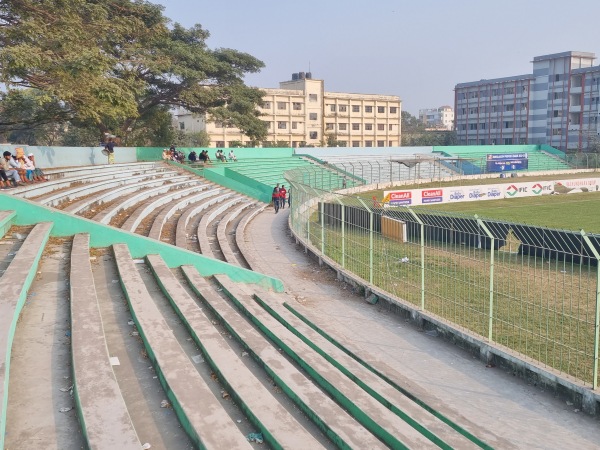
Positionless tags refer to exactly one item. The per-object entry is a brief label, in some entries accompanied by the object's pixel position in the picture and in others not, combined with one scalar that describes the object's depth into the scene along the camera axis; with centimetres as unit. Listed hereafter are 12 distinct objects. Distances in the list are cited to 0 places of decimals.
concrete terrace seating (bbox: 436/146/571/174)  6012
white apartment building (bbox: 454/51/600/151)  7488
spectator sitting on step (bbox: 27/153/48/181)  1722
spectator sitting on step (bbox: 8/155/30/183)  1595
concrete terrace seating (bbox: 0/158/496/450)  415
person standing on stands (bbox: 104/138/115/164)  2780
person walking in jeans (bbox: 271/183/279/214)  2581
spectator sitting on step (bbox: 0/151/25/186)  1575
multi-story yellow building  7675
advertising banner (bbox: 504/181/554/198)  3788
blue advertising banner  5325
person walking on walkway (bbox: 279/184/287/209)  2650
